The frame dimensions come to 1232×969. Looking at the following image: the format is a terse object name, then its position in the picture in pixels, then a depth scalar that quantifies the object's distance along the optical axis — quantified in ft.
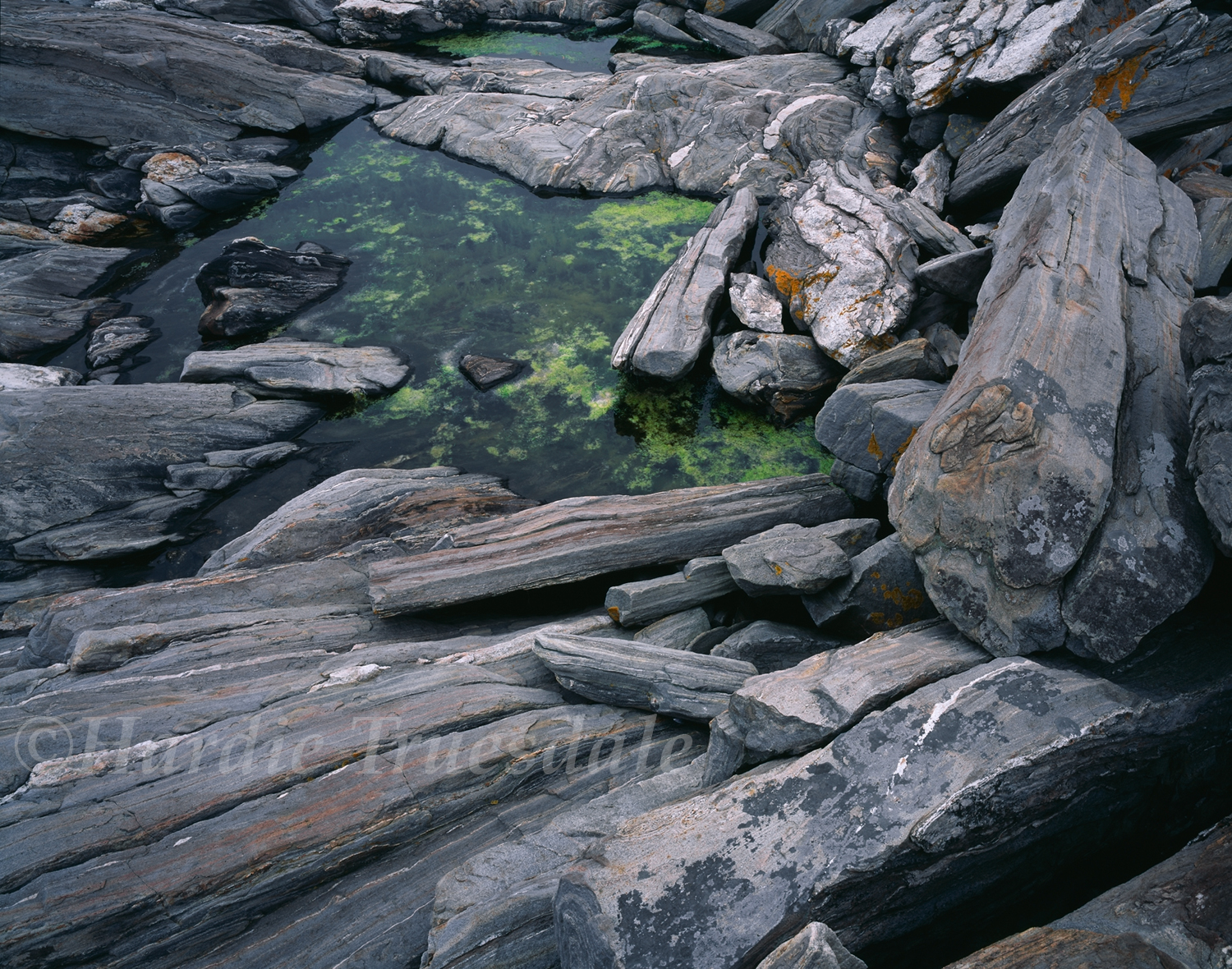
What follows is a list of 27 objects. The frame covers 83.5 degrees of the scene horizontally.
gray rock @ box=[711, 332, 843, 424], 23.72
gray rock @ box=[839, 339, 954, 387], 20.43
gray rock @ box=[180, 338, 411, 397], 25.54
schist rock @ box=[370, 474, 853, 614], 16.51
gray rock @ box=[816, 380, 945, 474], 17.58
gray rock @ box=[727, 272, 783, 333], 25.26
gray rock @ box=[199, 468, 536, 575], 19.29
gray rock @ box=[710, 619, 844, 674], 14.88
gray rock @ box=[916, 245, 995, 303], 21.33
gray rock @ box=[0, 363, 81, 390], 24.99
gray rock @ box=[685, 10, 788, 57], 41.37
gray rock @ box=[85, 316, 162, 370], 27.45
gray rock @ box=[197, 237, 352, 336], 28.27
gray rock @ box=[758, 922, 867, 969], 7.58
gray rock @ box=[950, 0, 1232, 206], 20.33
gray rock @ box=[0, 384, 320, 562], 20.71
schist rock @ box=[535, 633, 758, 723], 13.12
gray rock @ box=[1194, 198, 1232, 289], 17.21
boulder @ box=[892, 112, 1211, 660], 10.73
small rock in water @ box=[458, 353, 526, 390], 26.53
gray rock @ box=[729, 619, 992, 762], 10.73
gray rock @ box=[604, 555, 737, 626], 15.92
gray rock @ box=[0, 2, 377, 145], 35.70
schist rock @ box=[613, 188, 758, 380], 24.81
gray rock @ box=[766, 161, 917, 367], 23.04
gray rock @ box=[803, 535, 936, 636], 14.67
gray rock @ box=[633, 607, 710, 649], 15.65
